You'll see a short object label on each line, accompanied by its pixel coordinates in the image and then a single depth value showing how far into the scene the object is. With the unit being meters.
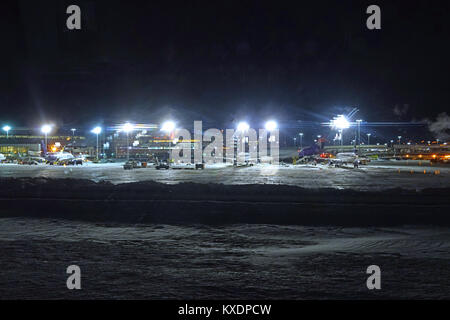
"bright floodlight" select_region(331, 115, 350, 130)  55.62
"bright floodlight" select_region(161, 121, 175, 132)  68.95
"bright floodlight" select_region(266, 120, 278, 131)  61.44
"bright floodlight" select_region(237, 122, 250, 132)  62.09
